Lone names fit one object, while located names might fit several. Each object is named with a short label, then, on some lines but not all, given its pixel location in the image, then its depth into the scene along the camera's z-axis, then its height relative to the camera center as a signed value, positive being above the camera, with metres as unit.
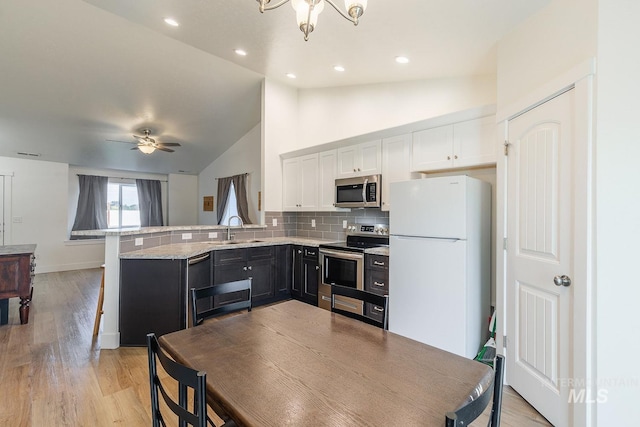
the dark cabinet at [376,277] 3.20 -0.72
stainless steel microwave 3.64 +0.26
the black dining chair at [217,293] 1.65 -0.50
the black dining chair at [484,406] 0.66 -0.49
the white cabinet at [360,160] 3.74 +0.69
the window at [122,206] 7.32 +0.14
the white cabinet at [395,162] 3.44 +0.59
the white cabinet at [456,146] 2.80 +0.68
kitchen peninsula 2.85 -0.41
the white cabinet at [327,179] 4.23 +0.48
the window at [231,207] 6.77 +0.11
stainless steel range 3.46 -0.59
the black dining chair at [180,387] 0.79 -0.52
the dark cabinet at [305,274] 4.00 -0.86
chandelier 1.60 +1.13
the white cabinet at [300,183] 4.48 +0.45
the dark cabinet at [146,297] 2.85 -0.82
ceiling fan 5.04 +1.15
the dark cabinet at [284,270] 4.25 -0.85
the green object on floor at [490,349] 2.44 -1.16
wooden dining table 0.83 -0.57
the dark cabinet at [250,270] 3.63 -0.76
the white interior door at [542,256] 1.75 -0.29
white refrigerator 2.54 -0.46
